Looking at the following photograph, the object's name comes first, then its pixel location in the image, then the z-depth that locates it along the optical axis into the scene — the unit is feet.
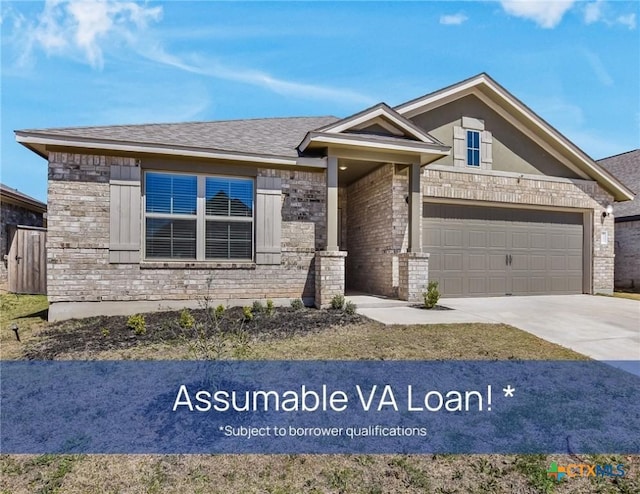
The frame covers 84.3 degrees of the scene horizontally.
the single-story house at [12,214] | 38.65
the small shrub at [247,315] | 21.53
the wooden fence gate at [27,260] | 35.63
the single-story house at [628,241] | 42.83
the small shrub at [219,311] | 22.24
